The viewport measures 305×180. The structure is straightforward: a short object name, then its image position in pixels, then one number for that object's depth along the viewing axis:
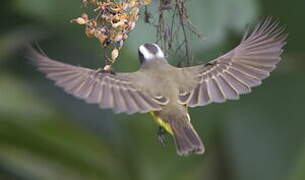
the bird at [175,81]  6.24
